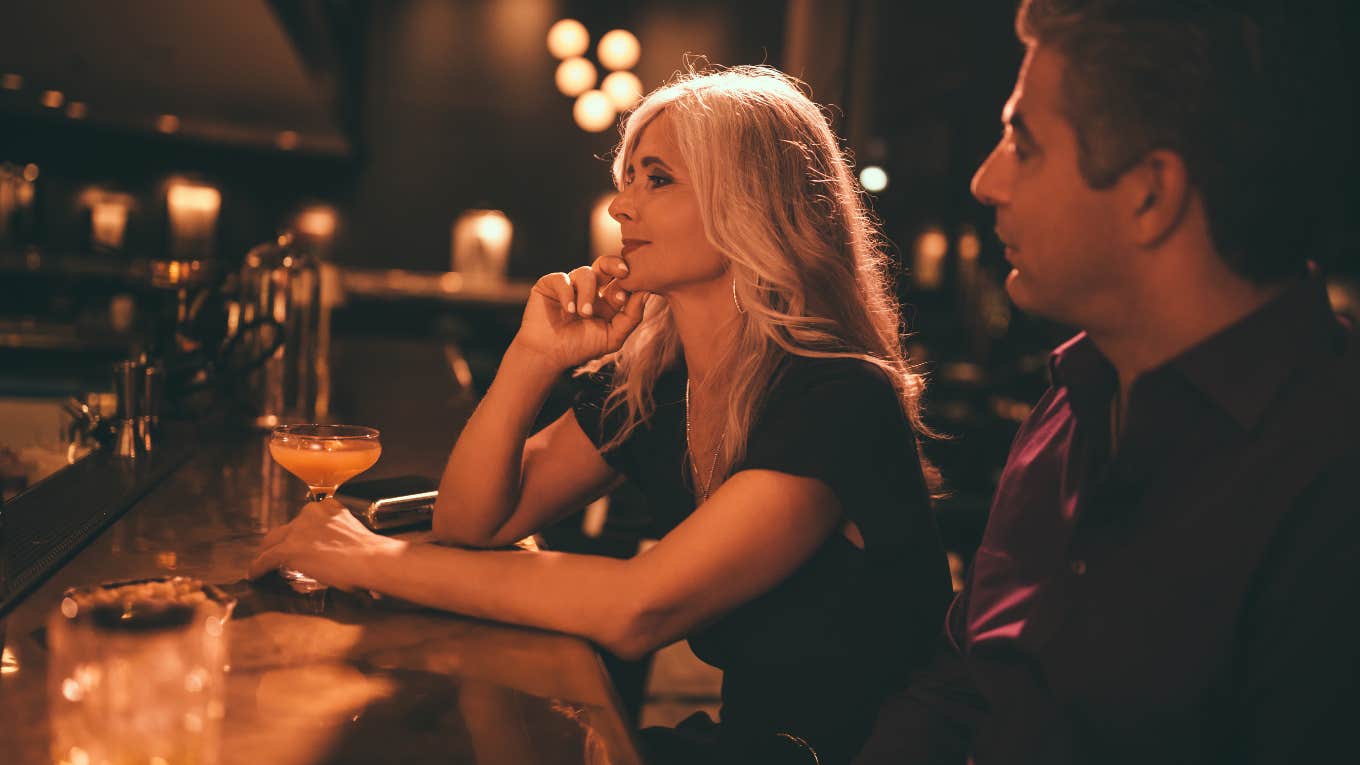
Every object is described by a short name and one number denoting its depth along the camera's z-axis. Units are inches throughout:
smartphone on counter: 60.8
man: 37.3
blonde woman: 48.8
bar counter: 34.2
